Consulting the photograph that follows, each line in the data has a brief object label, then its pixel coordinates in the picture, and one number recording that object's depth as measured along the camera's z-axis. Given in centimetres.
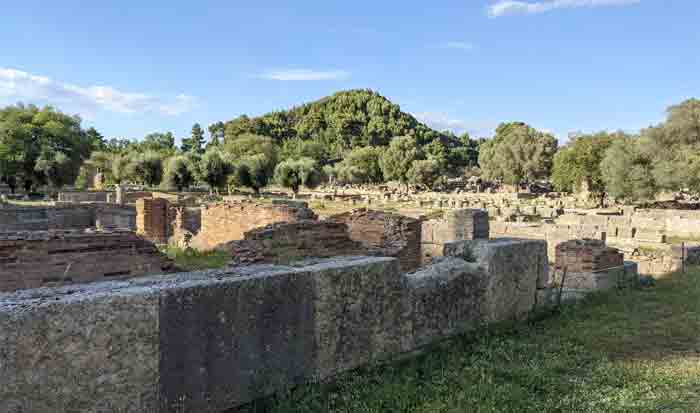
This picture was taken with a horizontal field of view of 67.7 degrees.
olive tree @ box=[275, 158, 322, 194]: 6316
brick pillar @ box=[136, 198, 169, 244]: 1585
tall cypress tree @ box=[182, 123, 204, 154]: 14150
